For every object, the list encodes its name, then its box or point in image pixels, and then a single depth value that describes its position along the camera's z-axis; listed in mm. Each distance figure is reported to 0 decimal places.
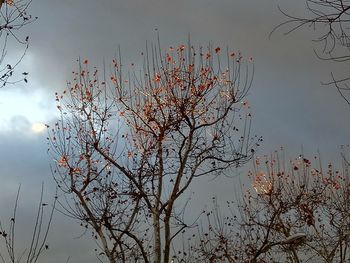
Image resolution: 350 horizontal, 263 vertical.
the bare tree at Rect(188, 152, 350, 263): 21000
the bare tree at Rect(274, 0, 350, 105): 4576
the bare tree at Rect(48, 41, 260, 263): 15039
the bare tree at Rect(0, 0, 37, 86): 6820
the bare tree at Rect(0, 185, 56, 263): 7438
